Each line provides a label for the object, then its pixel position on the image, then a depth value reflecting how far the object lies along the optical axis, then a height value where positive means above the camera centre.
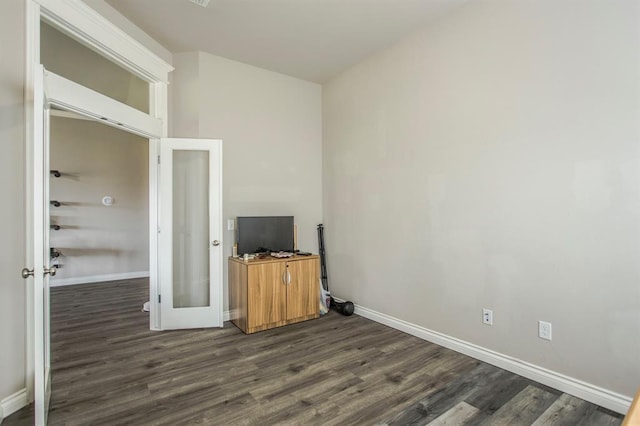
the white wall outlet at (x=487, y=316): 2.66 -0.89
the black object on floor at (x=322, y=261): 4.52 -0.67
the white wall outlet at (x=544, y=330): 2.33 -0.89
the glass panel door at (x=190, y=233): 3.50 -0.19
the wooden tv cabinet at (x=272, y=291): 3.37 -0.86
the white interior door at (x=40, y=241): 1.67 -0.13
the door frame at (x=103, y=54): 2.15 +1.50
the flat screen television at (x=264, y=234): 3.76 -0.22
